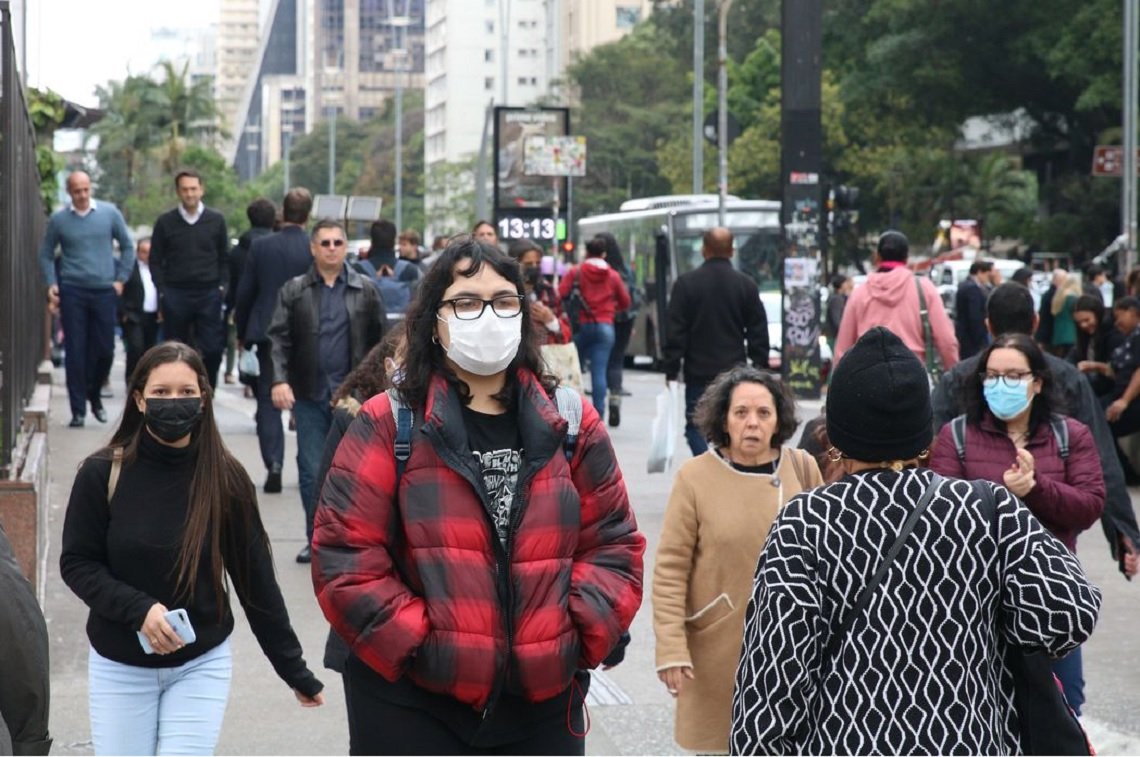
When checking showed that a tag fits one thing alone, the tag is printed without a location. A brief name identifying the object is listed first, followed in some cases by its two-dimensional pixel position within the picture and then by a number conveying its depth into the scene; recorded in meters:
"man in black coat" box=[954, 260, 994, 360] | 15.73
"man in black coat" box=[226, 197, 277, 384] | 13.36
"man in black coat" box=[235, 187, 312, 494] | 11.52
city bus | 31.16
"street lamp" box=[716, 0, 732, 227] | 23.73
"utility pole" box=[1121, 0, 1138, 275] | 30.14
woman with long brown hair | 4.62
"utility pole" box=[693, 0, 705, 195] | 34.62
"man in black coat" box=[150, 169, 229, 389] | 13.85
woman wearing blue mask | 6.02
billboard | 37.44
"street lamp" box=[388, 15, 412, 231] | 87.36
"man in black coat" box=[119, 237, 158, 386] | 17.45
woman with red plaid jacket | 3.70
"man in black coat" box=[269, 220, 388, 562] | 9.48
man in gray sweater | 14.04
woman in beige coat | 5.31
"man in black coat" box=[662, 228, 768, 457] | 12.47
